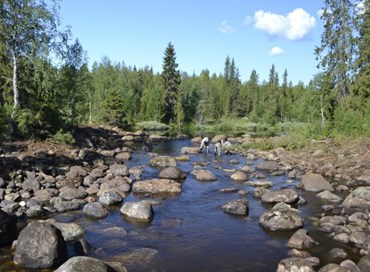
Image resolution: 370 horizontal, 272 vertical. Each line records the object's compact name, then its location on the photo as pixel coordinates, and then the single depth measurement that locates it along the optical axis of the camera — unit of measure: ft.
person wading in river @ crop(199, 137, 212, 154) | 144.75
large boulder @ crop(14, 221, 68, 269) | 43.06
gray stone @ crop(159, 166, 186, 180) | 93.67
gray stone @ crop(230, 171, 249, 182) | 93.97
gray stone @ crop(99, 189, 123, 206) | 68.49
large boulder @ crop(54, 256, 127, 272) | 37.42
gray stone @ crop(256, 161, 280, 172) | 108.58
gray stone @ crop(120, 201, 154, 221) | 61.62
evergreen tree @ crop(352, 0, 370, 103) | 142.82
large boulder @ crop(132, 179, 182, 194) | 79.56
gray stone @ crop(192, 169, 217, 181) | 92.59
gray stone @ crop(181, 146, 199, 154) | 141.28
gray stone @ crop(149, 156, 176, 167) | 110.73
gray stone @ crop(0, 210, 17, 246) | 48.34
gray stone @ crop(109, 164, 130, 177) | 92.58
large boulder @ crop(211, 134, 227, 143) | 192.11
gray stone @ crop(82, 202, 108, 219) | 61.72
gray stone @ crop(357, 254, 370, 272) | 43.37
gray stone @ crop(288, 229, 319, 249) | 50.93
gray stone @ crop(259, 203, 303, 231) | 57.67
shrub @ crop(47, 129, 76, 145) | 111.05
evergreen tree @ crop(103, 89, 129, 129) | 219.41
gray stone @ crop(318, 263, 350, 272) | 40.40
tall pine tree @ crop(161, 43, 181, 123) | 275.39
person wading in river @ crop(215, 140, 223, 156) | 136.90
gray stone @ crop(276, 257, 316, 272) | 42.70
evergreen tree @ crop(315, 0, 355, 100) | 155.22
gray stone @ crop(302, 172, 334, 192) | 82.82
